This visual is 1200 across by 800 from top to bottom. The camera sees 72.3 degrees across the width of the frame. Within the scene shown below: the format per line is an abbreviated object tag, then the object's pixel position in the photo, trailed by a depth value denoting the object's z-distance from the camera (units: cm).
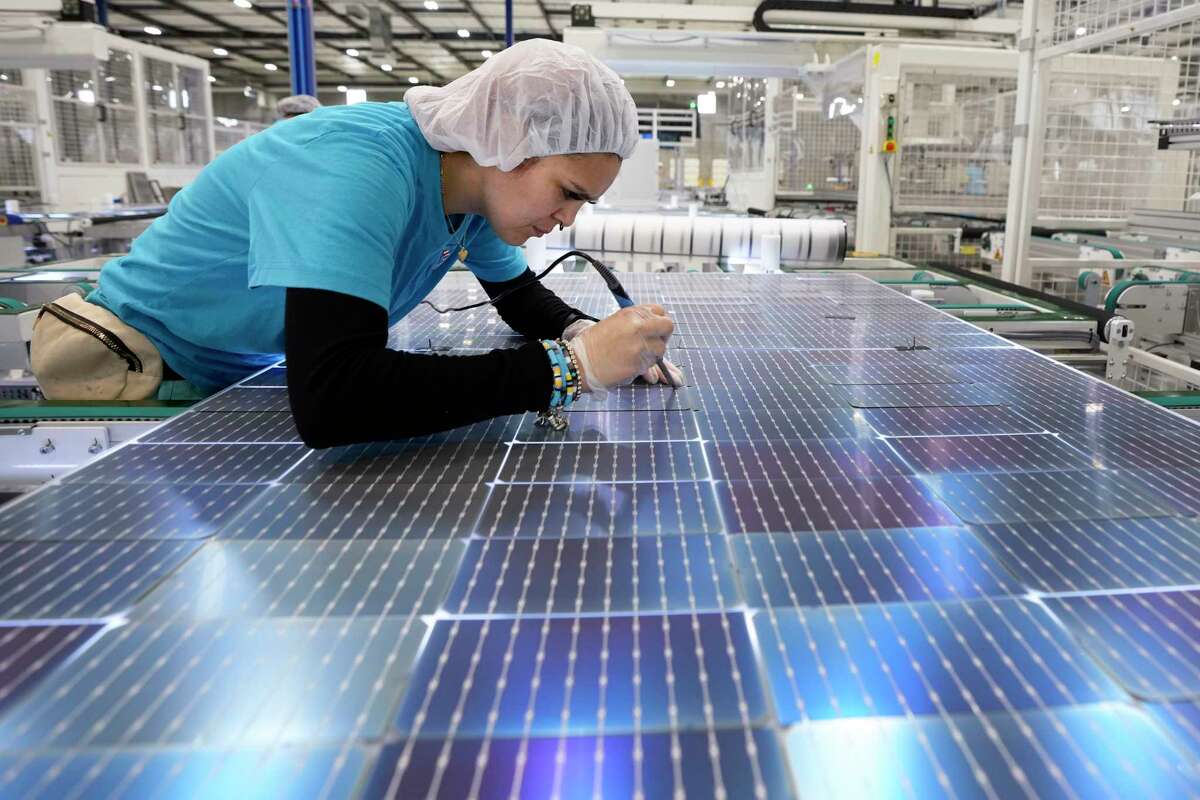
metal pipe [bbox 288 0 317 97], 512
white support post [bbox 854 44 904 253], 460
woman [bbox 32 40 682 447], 110
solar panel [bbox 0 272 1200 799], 56
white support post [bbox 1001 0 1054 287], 375
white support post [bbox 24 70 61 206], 712
